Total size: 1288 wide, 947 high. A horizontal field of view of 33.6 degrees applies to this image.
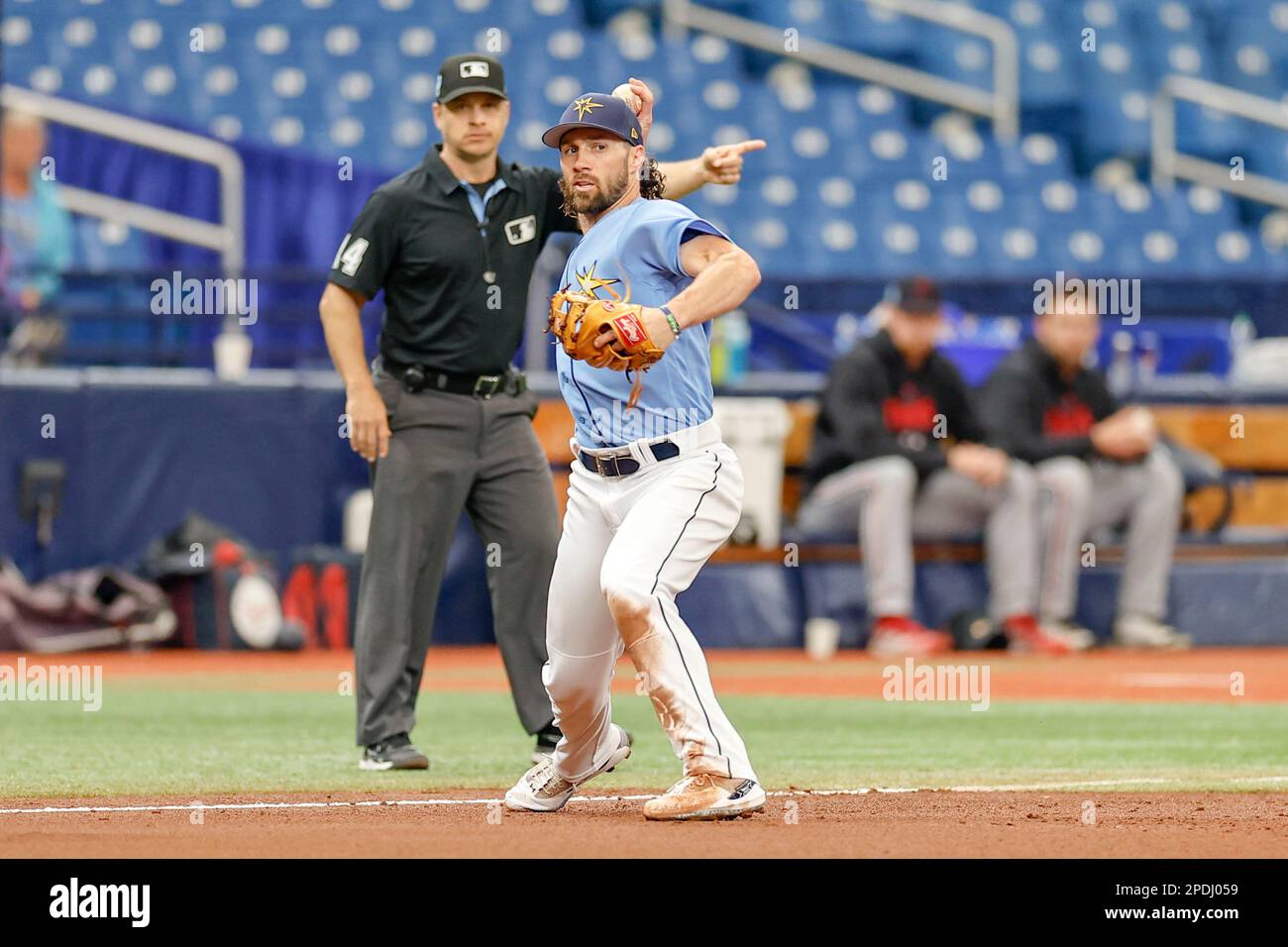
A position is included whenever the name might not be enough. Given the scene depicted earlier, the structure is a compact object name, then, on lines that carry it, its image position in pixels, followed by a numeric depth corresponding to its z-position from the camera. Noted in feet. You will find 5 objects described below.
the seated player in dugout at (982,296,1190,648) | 41.14
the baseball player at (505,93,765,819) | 17.97
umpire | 23.54
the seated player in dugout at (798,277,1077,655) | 40.16
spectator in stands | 43.70
